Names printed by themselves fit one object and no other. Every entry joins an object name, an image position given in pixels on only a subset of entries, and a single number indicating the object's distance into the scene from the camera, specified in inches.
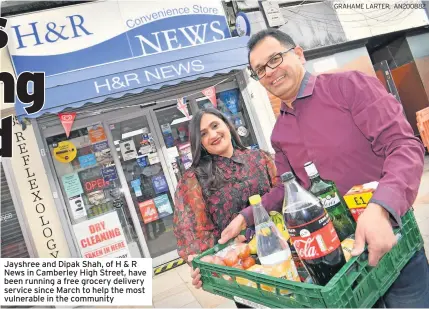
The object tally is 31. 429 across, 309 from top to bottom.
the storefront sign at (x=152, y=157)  219.3
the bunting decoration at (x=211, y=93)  217.0
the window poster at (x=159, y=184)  219.5
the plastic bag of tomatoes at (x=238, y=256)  51.4
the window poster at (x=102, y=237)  197.5
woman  73.3
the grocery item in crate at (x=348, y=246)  40.8
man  40.3
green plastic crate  33.8
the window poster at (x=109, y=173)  211.5
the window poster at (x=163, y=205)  220.1
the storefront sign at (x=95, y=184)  208.8
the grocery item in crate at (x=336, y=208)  48.2
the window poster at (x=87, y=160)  208.7
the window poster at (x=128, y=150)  215.5
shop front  193.3
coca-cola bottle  38.9
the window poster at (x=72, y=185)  202.5
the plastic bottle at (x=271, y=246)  43.2
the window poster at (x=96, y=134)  211.0
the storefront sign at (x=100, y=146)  211.5
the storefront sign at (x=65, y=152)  202.1
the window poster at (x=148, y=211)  215.9
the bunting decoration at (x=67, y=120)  184.5
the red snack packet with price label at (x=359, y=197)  45.4
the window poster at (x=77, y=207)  202.2
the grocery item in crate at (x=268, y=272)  41.2
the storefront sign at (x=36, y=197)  190.5
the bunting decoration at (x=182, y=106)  212.2
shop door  215.5
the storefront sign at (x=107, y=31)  202.8
